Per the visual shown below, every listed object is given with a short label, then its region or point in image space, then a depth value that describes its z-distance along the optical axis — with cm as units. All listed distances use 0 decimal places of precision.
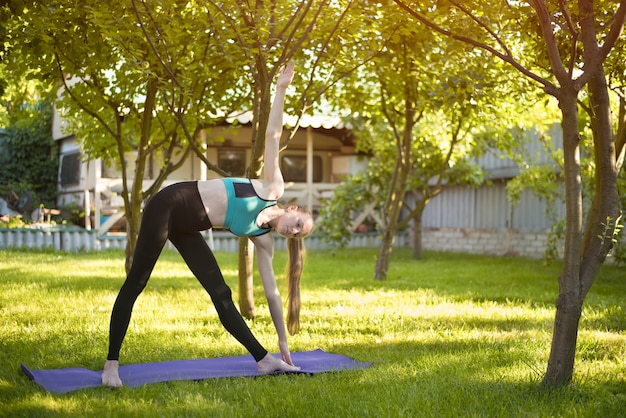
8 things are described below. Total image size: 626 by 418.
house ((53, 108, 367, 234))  1828
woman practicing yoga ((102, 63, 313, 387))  459
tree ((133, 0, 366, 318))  639
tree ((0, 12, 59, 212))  2036
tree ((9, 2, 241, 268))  671
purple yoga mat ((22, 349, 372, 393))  454
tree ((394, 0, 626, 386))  424
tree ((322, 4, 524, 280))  837
